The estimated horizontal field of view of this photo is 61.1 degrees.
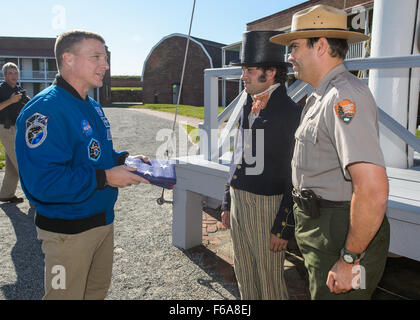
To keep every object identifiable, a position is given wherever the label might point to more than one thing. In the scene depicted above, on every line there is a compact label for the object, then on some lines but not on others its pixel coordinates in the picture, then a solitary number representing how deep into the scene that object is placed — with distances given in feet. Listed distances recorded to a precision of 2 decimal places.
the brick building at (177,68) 122.42
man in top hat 7.85
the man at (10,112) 18.15
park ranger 4.93
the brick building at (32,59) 139.54
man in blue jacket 6.37
